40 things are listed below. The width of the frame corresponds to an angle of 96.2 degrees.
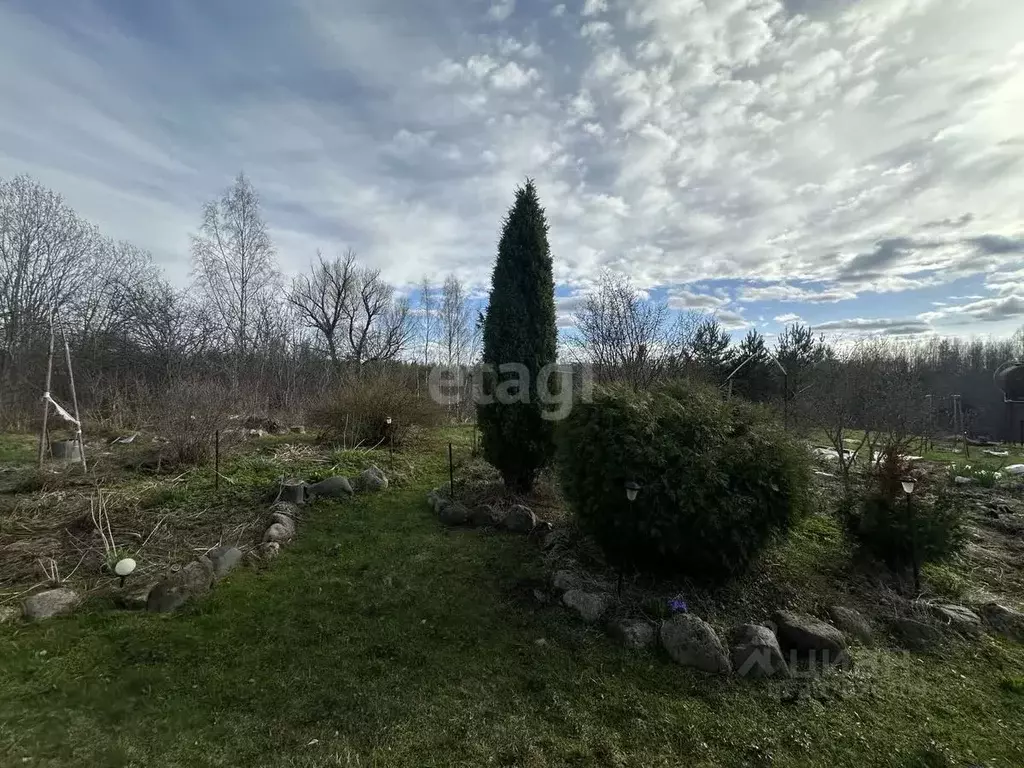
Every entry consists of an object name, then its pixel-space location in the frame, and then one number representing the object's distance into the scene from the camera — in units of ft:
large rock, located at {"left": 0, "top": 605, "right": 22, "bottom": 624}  9.97
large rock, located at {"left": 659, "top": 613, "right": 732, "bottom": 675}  8.95
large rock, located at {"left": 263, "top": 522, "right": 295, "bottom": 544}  14.35
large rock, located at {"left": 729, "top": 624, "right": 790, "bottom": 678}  8.80
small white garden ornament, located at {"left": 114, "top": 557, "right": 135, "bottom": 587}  11.06
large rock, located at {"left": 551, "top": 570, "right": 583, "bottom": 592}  11.41
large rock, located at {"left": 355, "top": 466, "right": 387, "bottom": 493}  19.60
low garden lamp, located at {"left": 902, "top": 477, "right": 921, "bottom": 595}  12.02
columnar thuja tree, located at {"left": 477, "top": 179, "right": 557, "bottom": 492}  18.04
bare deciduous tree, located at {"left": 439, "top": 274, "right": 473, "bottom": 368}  81.30
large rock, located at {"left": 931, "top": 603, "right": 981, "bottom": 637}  10.63
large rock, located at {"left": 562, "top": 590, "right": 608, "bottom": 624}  10.44
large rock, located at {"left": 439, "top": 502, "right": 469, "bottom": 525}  16.34
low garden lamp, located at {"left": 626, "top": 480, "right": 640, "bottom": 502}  10.16
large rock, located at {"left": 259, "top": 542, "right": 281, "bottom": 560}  13.44
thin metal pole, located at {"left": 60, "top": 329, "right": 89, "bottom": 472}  18.23
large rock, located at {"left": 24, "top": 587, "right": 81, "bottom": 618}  10.11
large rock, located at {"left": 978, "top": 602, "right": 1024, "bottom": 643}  10.68
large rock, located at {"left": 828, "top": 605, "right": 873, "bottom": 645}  10.14
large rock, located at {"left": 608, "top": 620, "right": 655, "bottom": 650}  9.57
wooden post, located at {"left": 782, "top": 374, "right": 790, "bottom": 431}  29.79
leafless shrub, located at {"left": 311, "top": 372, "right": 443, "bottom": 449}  27.50
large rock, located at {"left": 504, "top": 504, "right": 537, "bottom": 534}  15.31
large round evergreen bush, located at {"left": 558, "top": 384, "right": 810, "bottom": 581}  10.67
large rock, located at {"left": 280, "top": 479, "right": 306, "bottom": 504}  17.57
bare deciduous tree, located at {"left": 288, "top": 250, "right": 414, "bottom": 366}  73.41
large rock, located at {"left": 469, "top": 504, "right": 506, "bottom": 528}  15.98
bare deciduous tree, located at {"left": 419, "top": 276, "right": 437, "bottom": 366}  81.38
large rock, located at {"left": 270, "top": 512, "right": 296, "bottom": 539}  15.15
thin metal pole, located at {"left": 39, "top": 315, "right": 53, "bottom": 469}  18.69
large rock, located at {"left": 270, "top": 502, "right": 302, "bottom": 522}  16.28
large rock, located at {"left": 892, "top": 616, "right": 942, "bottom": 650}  10.06
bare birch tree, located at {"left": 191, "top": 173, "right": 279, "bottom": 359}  50.14
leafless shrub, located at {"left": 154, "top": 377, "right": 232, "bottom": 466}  20.63
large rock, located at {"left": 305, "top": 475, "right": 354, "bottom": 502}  18.52
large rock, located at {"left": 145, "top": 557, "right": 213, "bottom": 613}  10.61
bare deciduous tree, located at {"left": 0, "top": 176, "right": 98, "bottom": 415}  40.81
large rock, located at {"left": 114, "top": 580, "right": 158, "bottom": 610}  10.67
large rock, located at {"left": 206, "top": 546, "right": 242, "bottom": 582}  12.26
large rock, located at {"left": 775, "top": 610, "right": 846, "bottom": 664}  9.23
